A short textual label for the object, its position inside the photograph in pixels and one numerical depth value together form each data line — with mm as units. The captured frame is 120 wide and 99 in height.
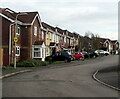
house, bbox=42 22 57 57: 41188
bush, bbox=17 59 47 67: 26692
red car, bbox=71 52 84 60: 40809
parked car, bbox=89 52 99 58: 49075
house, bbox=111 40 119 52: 128950
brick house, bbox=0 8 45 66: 28594
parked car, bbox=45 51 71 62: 33844
